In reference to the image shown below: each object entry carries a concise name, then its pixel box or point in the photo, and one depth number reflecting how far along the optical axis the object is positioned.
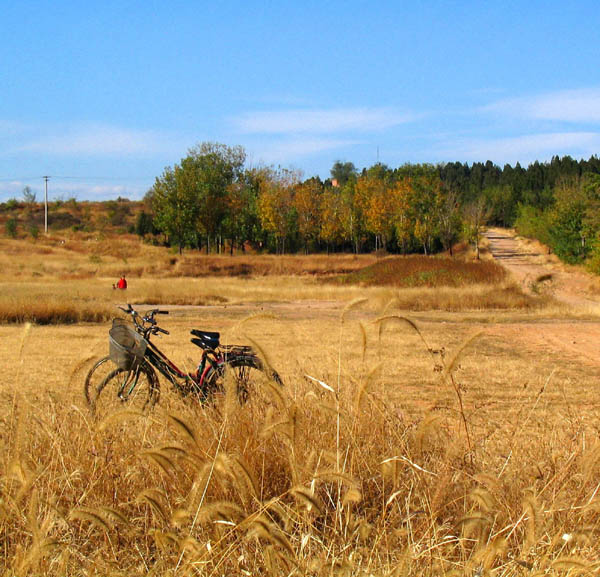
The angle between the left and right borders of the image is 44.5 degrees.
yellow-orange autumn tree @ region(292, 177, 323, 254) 74.62
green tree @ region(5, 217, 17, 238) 85.12
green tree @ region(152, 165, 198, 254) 72.94
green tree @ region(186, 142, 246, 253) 74.62
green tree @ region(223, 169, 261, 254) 76.56
